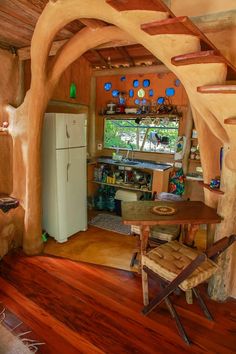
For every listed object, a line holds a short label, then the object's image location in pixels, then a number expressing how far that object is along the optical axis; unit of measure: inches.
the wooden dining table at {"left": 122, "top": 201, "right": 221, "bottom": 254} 86.5
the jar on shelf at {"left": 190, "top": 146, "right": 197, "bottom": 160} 159.9
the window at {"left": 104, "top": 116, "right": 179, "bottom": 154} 168.7
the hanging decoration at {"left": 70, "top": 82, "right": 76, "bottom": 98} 168.7
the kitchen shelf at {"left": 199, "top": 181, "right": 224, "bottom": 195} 88.0
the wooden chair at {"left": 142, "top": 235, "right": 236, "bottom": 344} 73.5
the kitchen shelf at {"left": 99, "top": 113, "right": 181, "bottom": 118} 161.8
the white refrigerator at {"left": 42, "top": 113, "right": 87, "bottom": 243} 126.5
